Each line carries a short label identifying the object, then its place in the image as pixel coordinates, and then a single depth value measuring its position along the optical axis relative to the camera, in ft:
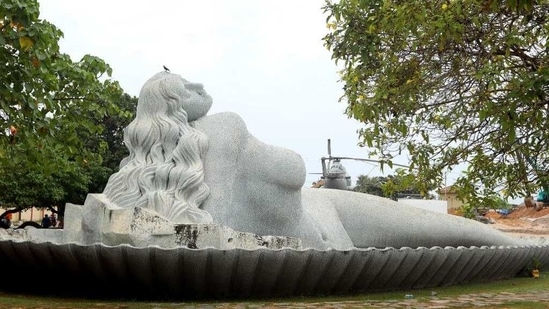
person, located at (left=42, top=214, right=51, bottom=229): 90.63
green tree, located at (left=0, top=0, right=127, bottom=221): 23.02
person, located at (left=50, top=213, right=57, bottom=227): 108.87
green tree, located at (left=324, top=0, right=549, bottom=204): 27.78
